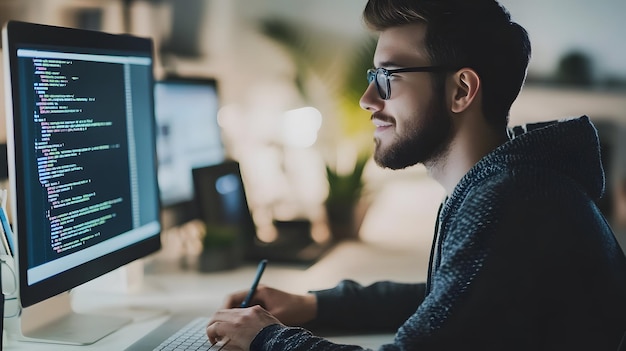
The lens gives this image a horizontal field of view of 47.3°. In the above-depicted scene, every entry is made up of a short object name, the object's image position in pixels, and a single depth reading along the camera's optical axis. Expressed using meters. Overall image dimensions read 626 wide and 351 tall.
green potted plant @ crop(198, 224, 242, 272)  1.81
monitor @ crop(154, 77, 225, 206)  1.93
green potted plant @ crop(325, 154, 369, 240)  2.22
